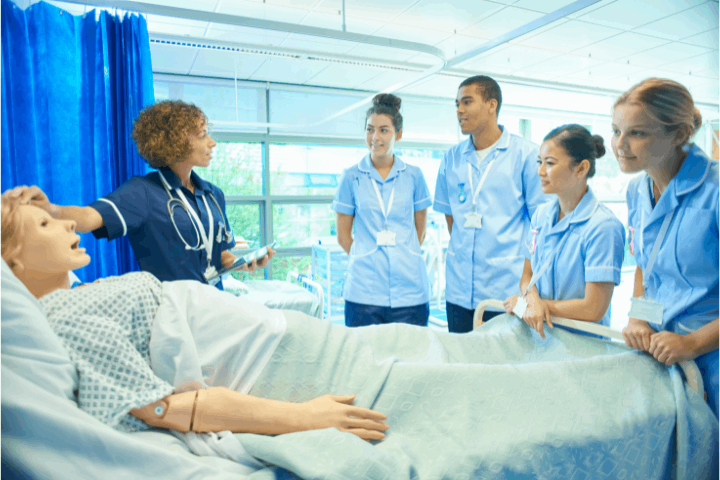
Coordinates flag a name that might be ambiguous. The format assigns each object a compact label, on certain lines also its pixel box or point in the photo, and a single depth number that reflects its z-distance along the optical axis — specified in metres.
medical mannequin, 0.94
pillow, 0.79
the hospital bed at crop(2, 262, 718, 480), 0.78
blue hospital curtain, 1.51
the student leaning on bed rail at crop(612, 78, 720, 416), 1.10
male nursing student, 1.94
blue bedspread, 0.93
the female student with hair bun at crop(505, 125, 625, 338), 1.44
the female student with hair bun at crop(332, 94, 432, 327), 2.12
